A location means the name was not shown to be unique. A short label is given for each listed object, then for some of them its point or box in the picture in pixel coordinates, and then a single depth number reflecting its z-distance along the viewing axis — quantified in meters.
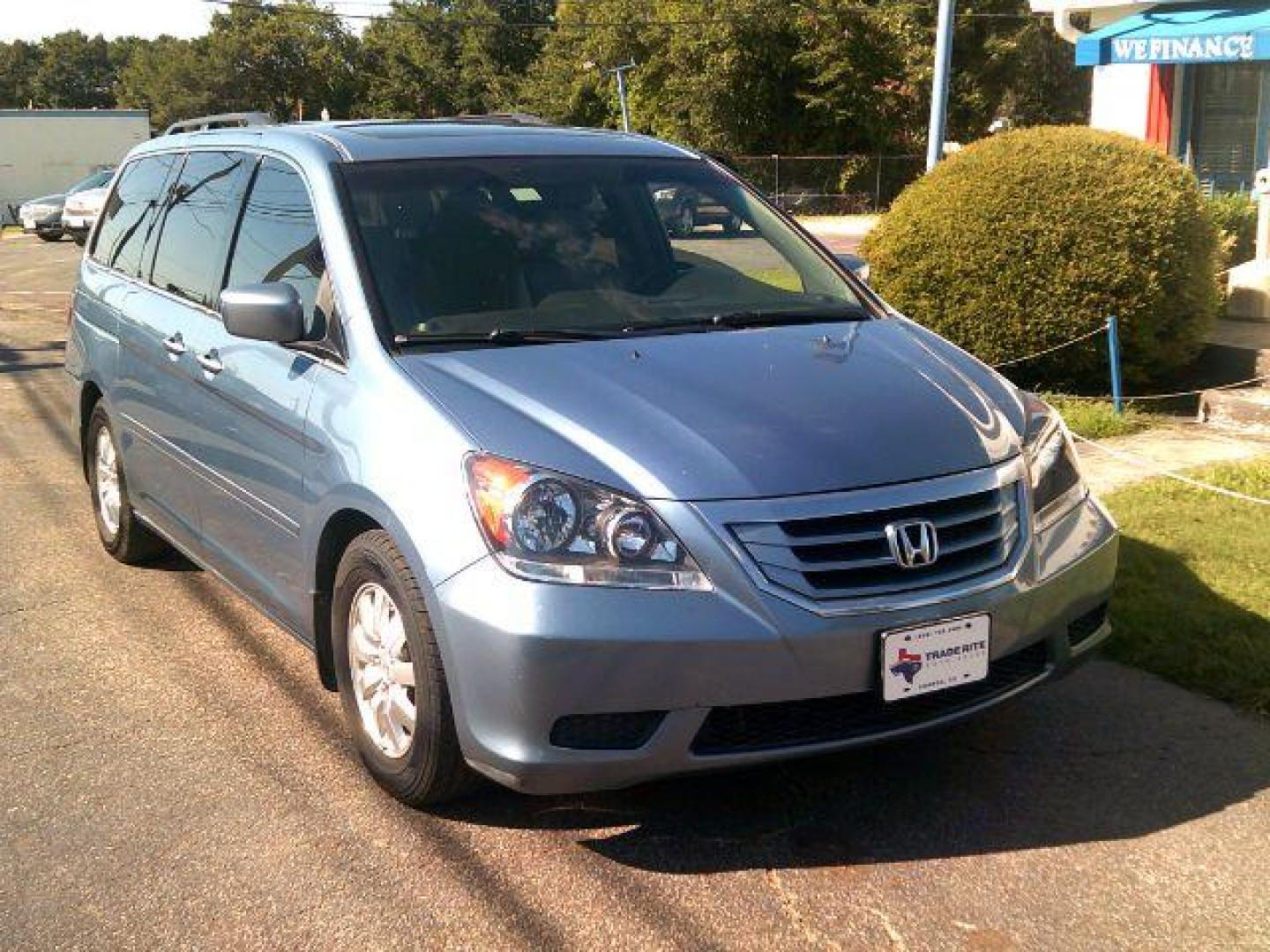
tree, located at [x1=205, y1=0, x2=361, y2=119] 78.62
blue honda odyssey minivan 3.29
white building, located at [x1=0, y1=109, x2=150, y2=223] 43.19
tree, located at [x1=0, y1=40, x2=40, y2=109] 108.50
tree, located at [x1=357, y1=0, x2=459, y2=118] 72.88
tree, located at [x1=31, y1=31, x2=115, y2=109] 109.56
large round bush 8.73
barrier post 8.60
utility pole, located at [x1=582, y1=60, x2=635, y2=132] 41.81
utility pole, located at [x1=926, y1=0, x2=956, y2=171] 14.81
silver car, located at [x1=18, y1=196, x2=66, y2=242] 32.38
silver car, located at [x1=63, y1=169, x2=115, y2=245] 25.23
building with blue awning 16.05
